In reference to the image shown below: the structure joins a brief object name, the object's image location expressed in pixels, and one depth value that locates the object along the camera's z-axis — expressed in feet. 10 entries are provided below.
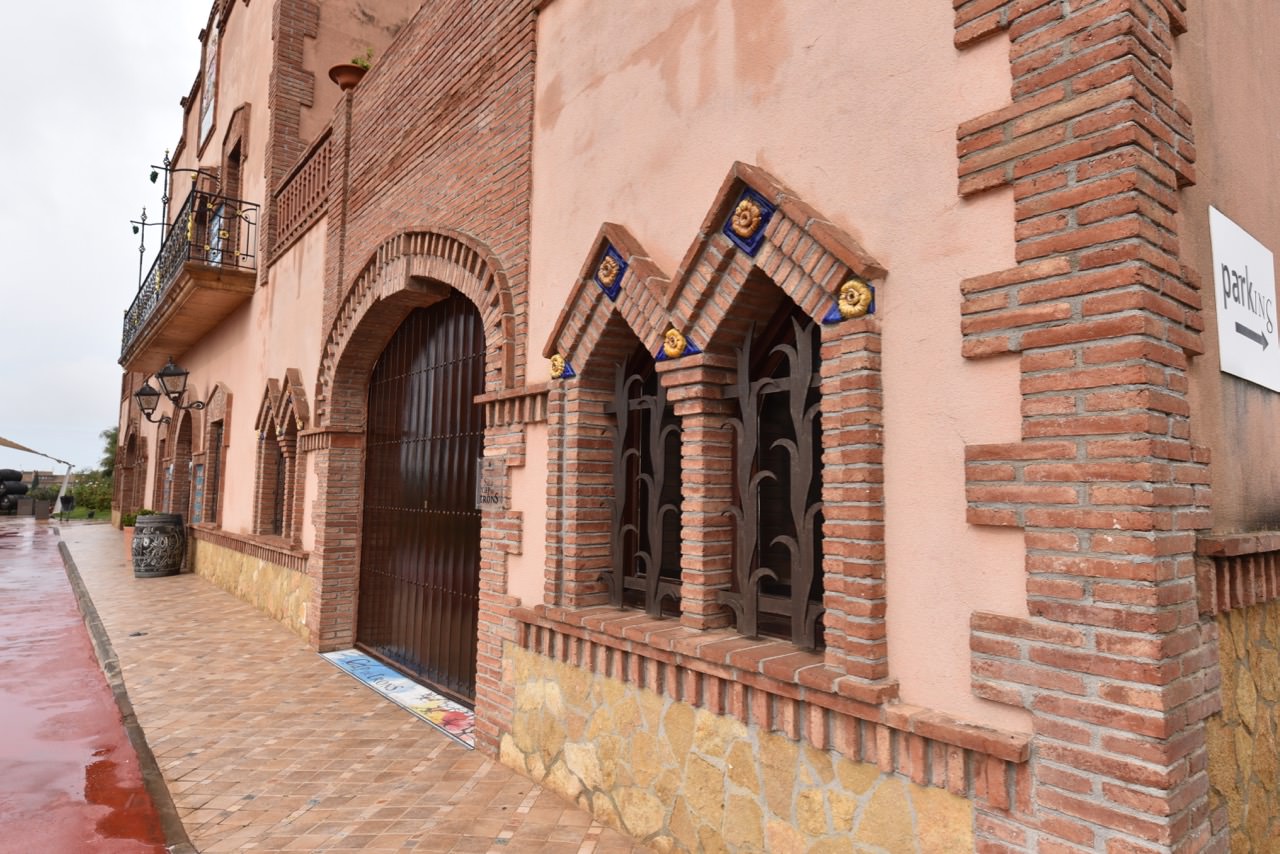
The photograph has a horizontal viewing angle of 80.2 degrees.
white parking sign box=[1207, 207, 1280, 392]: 9.34
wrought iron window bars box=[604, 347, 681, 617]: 13.58
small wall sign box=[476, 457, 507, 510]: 17.04
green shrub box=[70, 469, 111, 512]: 127.54
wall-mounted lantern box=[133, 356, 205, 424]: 45.21
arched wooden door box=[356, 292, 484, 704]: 20.95
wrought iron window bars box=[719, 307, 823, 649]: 10.80
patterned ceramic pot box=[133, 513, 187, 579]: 44.32
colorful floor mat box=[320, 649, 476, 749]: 18.21
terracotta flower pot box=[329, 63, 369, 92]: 27.63
